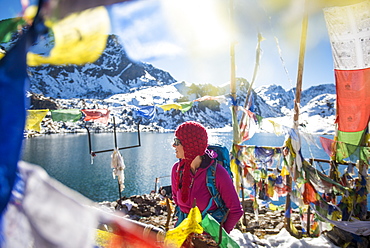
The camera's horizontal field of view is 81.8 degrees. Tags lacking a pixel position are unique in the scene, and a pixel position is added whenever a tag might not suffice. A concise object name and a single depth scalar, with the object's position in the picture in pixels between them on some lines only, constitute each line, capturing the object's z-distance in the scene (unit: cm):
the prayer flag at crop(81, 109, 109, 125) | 744
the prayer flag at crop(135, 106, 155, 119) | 741
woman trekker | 215
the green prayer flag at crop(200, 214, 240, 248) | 145
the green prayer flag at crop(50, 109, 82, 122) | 698
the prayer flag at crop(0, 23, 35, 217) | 50
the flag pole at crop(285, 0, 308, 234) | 570
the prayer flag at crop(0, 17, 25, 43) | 65
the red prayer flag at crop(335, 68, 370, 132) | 517
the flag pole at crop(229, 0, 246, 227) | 614
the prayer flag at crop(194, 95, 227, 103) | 621
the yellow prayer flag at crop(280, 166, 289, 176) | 629
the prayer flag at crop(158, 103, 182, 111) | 714
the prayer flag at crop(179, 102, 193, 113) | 724
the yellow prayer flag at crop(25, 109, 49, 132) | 571
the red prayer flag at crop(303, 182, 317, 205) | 540
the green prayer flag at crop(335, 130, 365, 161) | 526
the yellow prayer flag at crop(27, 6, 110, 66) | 69
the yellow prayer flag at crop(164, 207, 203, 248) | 115
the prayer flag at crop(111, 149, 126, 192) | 882
